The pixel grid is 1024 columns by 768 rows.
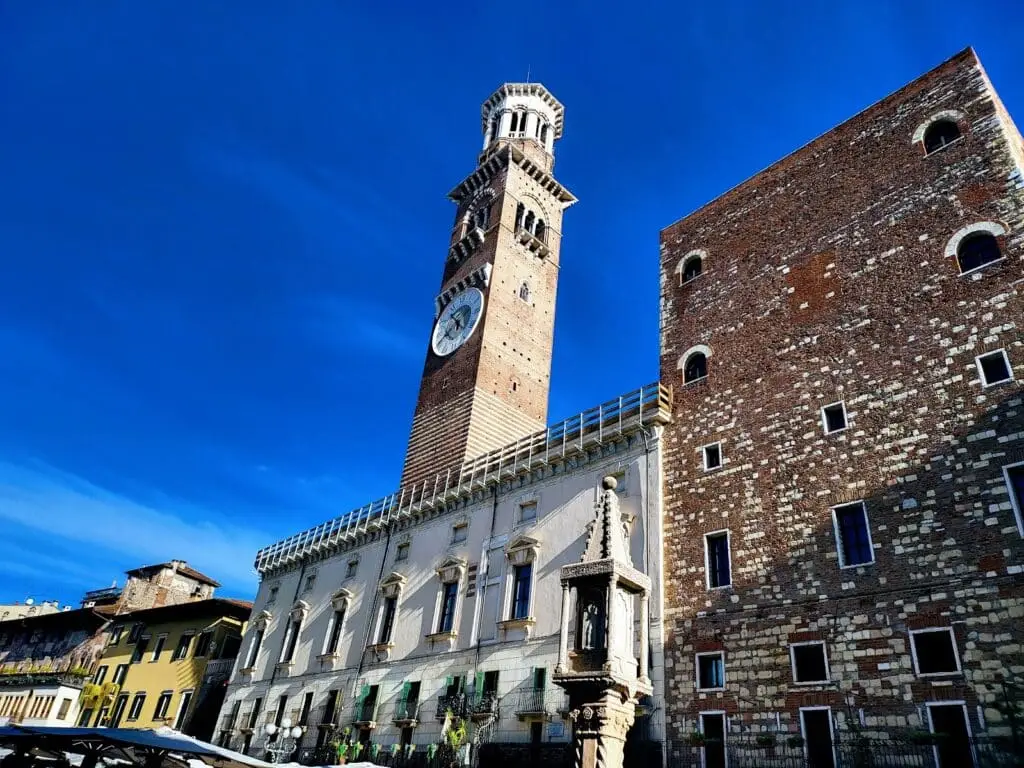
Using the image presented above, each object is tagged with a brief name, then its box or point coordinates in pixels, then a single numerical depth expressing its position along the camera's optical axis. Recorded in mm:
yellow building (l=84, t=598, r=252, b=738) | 36750
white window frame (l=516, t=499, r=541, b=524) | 25188
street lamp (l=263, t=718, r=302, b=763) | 26141
